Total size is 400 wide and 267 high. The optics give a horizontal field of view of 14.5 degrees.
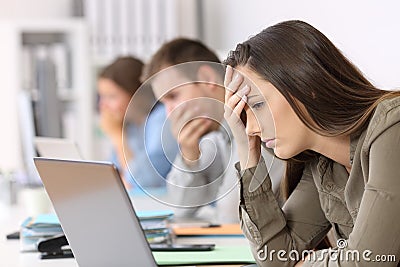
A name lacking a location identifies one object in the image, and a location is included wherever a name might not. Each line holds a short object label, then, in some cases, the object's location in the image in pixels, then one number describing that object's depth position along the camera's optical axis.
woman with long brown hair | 2.81
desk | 3.22
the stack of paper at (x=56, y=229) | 3.41
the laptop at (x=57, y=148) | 3.65
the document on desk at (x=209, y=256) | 3.16
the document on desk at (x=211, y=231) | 3.57
